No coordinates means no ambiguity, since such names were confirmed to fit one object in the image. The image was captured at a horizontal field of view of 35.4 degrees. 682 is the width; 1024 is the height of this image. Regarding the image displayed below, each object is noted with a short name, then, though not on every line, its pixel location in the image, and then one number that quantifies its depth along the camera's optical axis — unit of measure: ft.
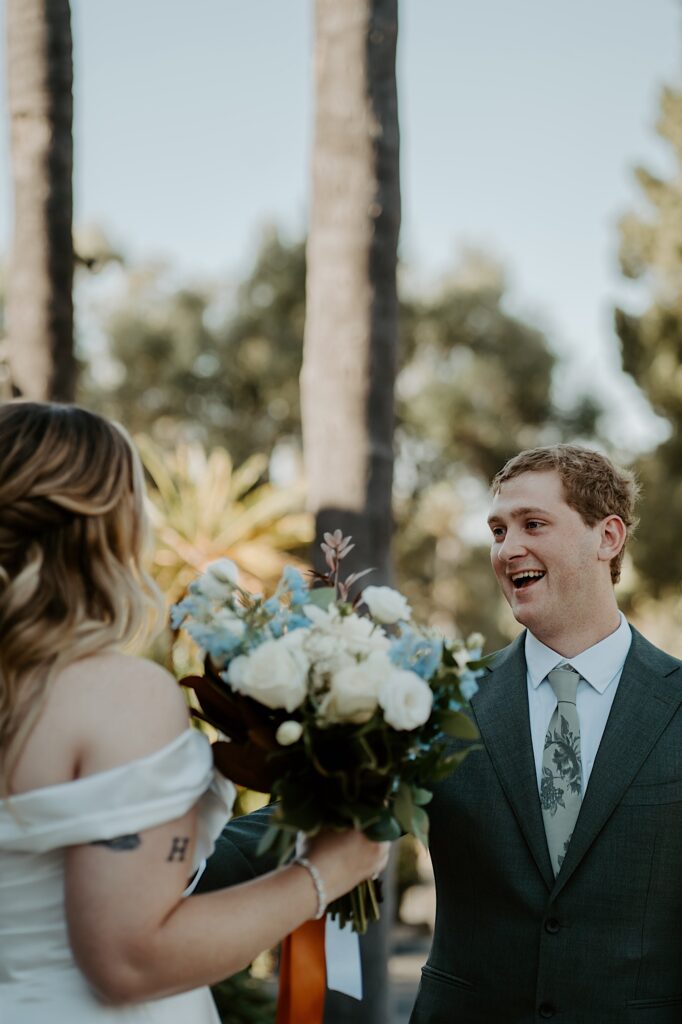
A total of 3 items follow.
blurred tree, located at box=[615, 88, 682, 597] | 54.90
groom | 8.07
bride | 5.68
